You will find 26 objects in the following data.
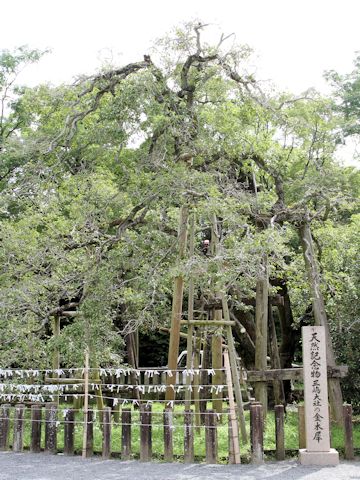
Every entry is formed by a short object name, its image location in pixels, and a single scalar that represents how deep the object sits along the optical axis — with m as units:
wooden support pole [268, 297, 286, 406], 11.59
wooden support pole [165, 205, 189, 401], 9.00
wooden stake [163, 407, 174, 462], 7.75
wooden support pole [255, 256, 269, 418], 11.09
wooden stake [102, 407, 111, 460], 8.06
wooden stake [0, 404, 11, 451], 8.97
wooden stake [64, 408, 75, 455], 8.42
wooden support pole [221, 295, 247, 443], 8.91
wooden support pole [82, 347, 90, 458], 8.21
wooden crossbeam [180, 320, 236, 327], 9.22
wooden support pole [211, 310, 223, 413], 9.74
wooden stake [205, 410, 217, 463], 7.56
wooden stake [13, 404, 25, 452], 8.77
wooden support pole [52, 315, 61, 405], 10.96
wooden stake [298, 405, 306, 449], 7.95
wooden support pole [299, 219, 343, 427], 10.62
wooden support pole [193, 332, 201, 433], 9.82
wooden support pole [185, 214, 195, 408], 9.45
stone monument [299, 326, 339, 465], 7.55
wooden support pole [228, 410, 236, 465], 7.72
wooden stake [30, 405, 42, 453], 8.66
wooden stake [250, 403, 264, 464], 7.57
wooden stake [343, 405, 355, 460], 7.80
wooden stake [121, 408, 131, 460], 7.94
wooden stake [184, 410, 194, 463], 7.64
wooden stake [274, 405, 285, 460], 7.79
